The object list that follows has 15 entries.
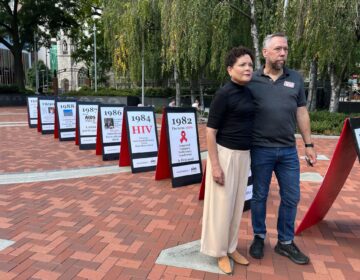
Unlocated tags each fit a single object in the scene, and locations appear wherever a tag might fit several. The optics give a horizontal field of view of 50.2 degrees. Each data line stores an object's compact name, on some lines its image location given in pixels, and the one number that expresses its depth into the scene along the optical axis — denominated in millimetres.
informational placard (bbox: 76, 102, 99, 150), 9383
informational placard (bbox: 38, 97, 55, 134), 12266
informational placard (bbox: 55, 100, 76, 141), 10820
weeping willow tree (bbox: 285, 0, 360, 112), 11219
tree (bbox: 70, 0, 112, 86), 30516
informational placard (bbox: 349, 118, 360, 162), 3414
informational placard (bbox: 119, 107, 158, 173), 6863
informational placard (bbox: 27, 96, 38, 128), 13703
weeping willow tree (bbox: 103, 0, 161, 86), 18172
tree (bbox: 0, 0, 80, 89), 29109
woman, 3076
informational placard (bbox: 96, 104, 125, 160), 8094
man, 3260
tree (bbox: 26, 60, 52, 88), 77494
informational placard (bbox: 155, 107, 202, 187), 5883
